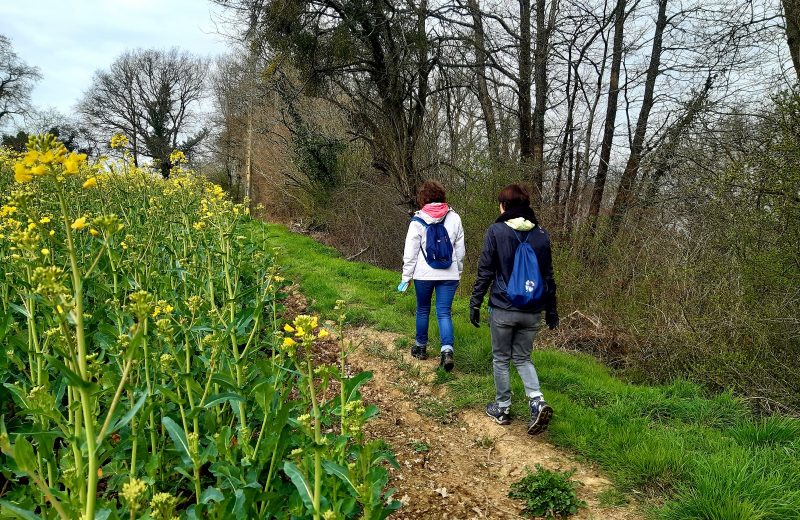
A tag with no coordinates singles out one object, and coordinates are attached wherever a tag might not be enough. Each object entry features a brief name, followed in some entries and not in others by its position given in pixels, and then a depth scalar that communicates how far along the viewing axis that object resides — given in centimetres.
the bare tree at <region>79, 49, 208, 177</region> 3559
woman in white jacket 499
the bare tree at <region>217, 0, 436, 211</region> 891
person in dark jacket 385
